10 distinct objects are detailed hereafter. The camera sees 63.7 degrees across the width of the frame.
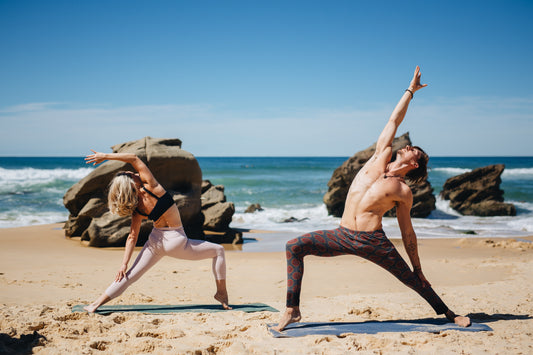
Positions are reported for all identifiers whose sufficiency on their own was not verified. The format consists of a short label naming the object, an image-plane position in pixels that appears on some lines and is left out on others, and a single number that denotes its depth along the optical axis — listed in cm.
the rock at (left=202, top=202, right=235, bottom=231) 1291
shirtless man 412
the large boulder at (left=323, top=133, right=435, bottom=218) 1833
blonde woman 456
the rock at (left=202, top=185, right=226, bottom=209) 1404
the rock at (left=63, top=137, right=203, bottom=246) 1123
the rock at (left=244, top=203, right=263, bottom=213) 2057
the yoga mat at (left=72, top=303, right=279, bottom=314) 489
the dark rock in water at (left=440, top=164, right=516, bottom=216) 2002
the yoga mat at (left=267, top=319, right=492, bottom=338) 422
